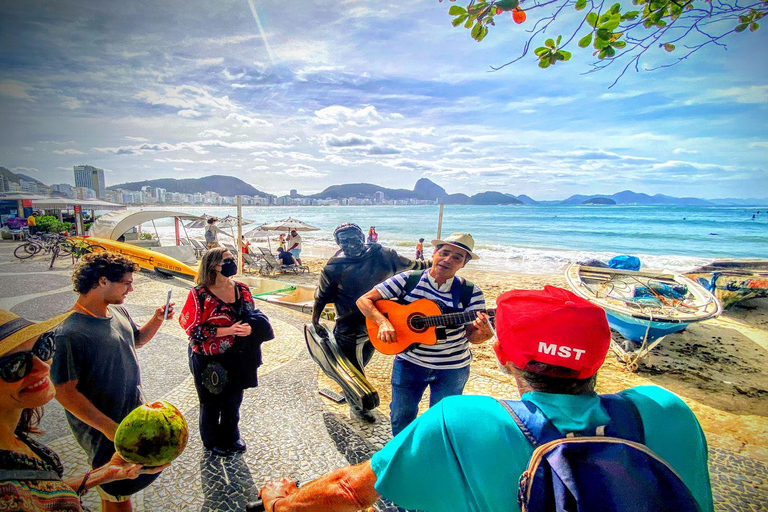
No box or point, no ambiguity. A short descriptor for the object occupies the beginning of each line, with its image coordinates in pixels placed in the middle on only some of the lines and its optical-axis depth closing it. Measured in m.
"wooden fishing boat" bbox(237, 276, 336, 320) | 7.83
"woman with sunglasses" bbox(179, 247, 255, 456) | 2.70
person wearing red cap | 0.90
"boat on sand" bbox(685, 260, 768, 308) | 9.27
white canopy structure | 12.51
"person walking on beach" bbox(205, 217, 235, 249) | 15.03
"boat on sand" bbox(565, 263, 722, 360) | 5.77
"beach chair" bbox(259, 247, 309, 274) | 13.75
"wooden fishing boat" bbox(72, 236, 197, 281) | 10.40
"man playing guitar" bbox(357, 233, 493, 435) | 2.65
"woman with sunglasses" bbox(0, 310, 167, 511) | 1.08
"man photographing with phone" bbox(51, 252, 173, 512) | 1.77
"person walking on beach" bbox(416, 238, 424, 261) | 16.23
